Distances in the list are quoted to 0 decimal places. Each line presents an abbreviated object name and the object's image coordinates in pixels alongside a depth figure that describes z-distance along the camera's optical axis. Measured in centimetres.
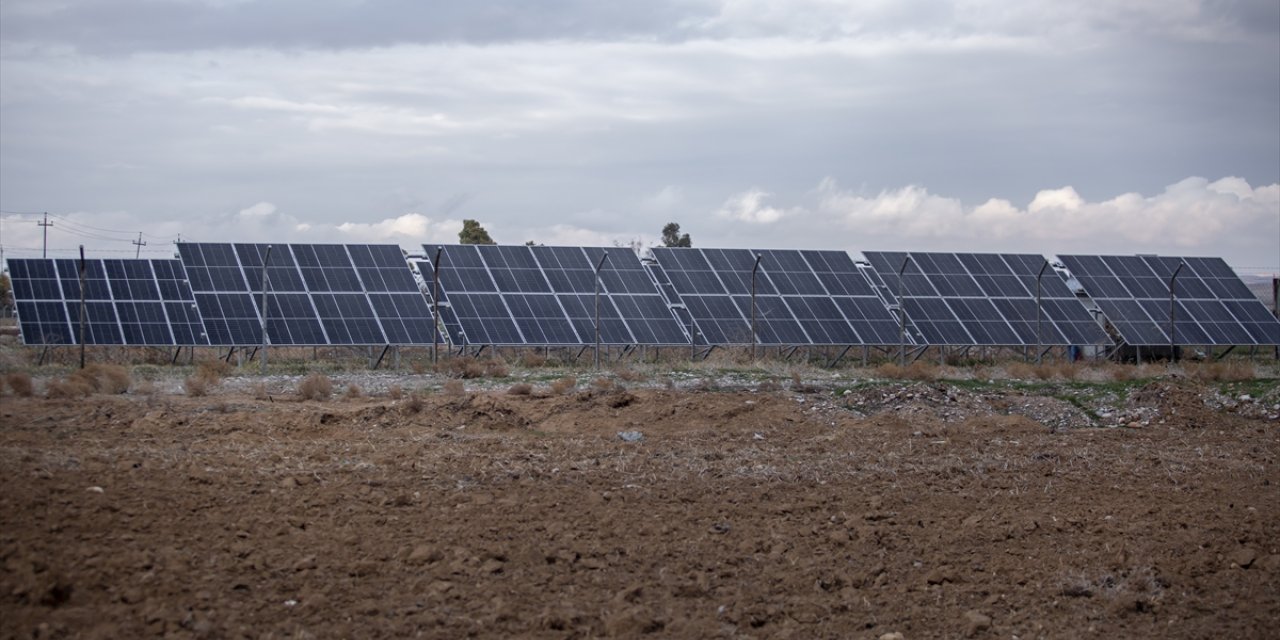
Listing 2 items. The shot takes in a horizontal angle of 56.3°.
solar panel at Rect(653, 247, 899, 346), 3070
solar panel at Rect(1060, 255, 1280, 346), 3462
